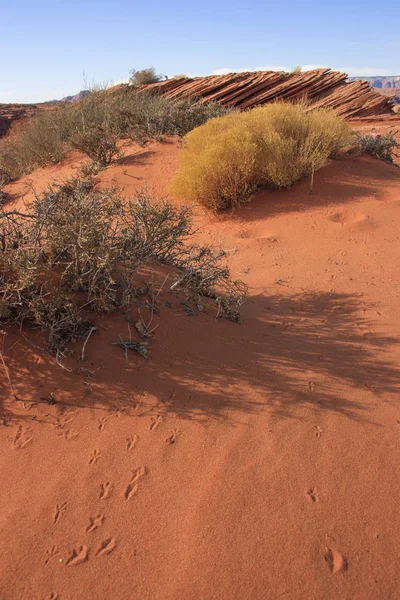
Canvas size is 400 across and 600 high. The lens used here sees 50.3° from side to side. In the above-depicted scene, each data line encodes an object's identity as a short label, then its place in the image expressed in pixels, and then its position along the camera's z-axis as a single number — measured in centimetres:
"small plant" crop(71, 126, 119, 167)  1038
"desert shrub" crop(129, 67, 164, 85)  2278
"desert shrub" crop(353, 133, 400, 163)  992
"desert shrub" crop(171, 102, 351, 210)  798
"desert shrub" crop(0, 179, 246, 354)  296
